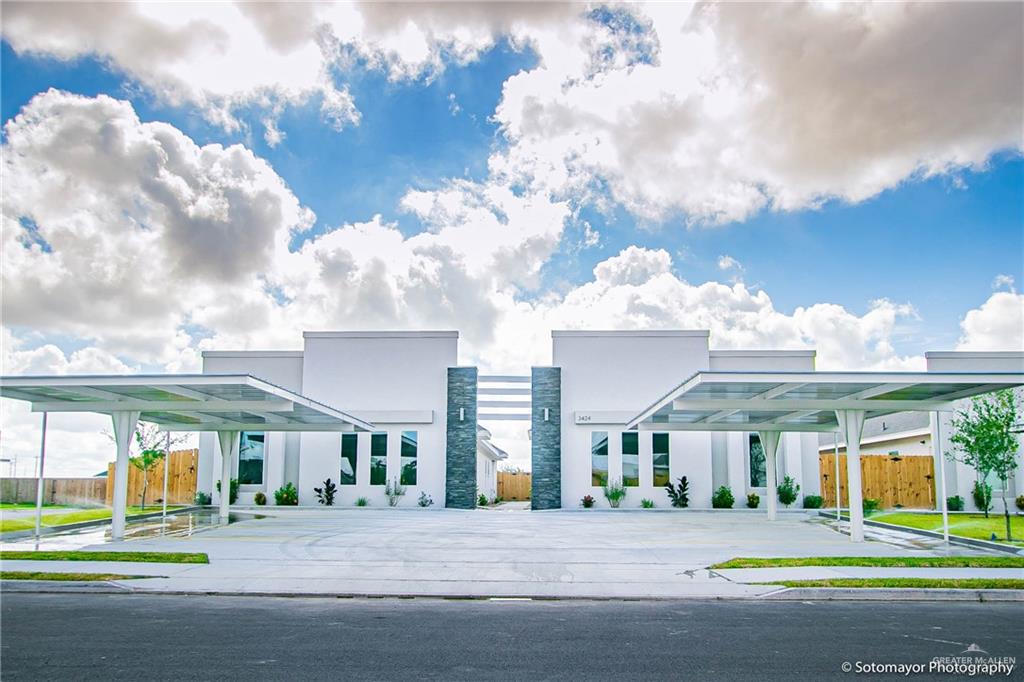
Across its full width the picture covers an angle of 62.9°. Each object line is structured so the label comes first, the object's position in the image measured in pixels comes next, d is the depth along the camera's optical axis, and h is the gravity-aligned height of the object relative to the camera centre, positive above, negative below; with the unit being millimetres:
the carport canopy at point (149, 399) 18031 +1350
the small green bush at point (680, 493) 33125 -1584
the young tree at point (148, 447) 33188 +260
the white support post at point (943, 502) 18297 -1089
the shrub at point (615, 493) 33125 -1573
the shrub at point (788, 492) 33562 -1561
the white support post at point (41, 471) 19250 -398
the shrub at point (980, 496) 31247 -1629
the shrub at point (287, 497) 33812 -1750
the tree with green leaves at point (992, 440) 21156 +321
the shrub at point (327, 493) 33656 -1608
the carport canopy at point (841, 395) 17672 +1405
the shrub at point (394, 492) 33812 -1559
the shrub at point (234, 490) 34531 -1525
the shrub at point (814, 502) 33594 -1963
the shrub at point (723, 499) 33031 -1813
